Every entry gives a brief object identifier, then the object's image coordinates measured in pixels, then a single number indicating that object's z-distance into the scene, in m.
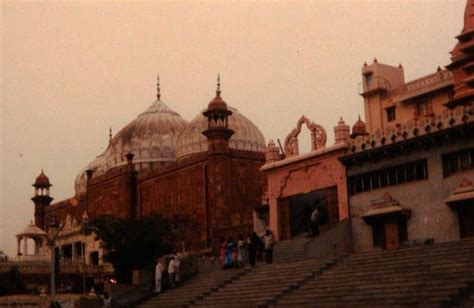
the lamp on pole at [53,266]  26.09
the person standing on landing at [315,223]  27.11
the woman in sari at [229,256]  26.92
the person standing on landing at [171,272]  27.43
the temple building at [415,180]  23.75
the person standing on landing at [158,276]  27.19
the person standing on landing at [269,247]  26.11
